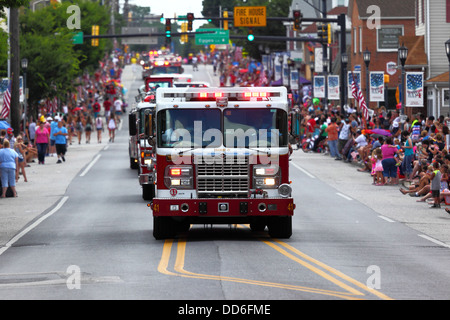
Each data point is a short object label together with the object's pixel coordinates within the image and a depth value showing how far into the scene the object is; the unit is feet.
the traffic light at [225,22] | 198.61
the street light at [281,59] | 278.42
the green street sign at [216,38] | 266.98
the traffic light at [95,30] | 242.66
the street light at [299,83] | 255.15
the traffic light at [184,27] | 253.57
